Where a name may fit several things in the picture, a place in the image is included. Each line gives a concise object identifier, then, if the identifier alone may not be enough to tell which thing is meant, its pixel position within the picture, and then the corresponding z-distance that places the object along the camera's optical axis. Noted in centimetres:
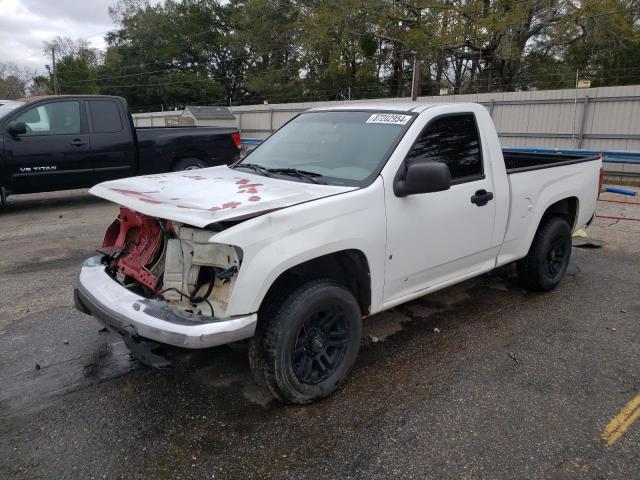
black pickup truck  805
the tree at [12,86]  6178
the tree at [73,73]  5525
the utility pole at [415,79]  1237
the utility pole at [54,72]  5103
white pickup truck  268
